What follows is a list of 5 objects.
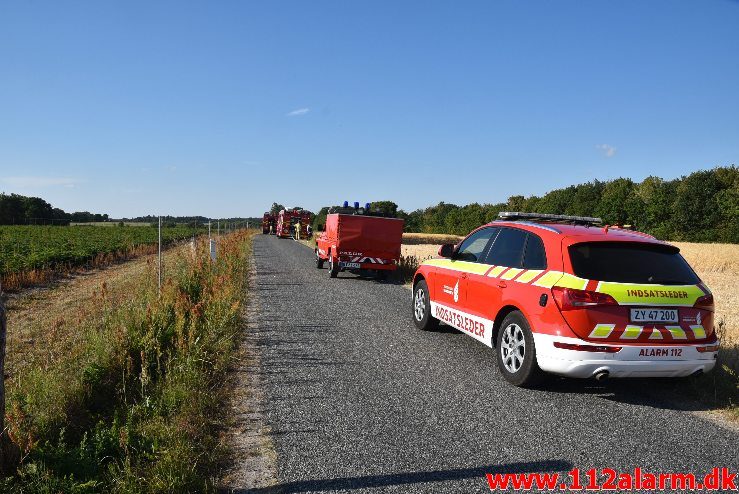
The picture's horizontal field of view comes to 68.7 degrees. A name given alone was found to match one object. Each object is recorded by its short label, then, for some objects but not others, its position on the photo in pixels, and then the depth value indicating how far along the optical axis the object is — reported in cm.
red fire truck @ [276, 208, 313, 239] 4931
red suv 491
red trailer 1551
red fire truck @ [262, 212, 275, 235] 6138
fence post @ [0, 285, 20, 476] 327
